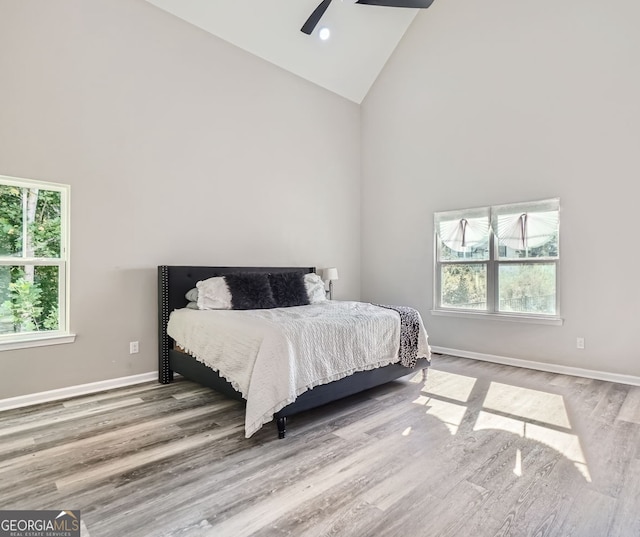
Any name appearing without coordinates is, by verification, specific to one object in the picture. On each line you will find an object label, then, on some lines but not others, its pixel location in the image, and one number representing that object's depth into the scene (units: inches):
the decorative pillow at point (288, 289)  161.0
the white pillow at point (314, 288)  173.8
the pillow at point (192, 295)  148.1
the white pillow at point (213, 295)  144.9
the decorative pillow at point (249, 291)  148.7
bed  103.6
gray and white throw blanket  137.7
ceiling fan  151.8
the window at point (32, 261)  122.1
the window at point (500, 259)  168.4
